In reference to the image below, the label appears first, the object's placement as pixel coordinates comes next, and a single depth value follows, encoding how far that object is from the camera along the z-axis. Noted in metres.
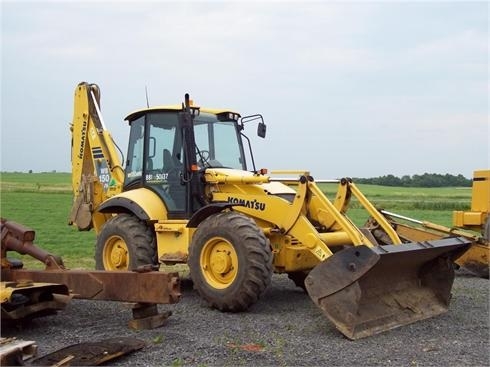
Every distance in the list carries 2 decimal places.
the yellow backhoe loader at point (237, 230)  6.61
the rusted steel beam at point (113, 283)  6.38
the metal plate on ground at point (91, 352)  5.02
